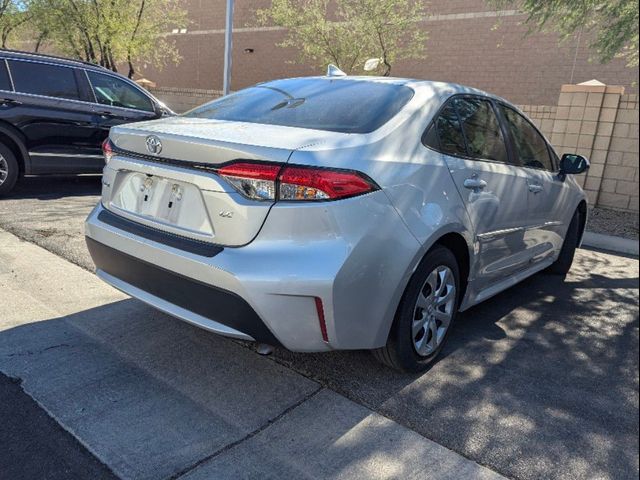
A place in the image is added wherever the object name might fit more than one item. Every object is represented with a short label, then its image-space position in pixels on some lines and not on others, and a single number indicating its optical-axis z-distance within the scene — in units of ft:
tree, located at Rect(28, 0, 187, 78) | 48.65
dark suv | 21.56
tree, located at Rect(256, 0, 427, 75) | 49.19
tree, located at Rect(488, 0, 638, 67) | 18.54
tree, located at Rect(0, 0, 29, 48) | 49.08
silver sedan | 7.88
